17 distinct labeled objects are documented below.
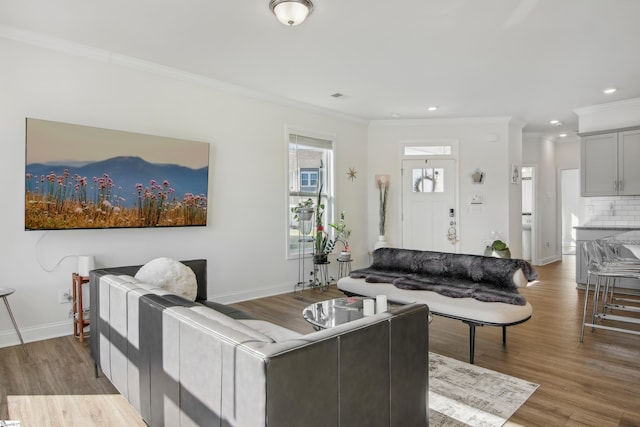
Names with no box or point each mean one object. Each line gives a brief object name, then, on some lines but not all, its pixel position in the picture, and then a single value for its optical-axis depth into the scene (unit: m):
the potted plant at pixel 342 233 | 5.84
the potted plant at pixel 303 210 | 5.32
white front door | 6.62
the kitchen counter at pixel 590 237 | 5.47
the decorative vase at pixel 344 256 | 5.75
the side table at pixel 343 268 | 6.25
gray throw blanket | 3.32
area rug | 2.18
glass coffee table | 2.69
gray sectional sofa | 1.19
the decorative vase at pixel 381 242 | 6.48
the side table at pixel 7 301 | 2.96
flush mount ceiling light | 2.75
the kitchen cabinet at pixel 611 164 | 5.59
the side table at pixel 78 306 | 3.37
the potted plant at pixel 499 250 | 6.19
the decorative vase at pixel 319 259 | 5.47
